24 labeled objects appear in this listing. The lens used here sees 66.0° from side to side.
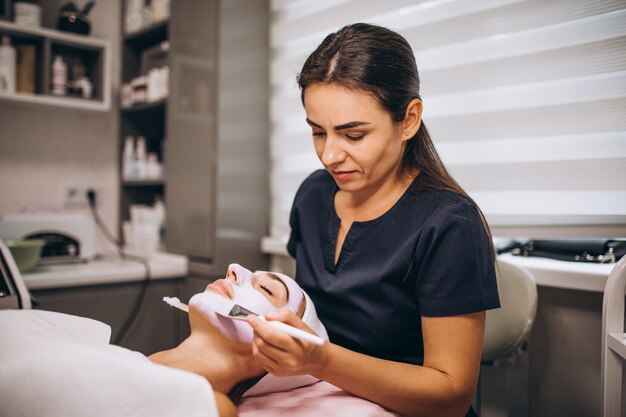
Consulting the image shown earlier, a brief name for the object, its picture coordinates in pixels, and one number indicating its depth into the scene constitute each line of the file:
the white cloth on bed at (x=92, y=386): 0.62
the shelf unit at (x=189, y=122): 2.17
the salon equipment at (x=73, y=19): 2.38
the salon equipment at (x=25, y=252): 1.70
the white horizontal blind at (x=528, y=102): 1.32
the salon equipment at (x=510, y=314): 1.14
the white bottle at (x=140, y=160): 2.60
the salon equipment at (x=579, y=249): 1.33
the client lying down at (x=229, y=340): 0.82
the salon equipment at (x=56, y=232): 1.95
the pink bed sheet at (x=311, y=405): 0.80
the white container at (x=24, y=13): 2.25
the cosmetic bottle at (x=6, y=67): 2.15
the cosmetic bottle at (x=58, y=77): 2.33
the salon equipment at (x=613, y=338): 0.92
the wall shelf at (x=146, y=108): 2.48
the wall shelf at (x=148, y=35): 2.50
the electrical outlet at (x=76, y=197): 2.57
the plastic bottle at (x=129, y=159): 2.64
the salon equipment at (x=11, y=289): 1.09
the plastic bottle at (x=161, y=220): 2.53
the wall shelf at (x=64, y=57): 2.22
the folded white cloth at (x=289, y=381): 0.89
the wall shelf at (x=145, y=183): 2.53
